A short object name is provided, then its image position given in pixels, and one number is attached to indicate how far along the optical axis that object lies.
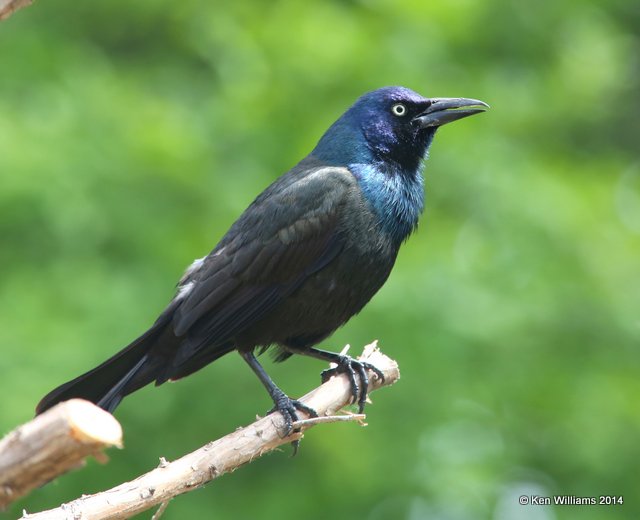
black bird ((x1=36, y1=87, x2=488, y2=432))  8.73
